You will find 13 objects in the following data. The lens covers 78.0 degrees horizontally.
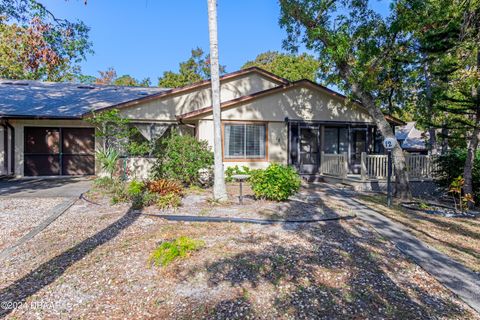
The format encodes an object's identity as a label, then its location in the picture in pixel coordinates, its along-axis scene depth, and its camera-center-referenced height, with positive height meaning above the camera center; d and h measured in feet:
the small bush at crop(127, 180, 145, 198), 25.16 -2.71
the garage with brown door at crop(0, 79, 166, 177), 42.37 +3.18
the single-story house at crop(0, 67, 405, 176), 40.86 +4.82
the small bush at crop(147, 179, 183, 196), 25.64 -2.54
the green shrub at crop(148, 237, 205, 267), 13.64 -4.42
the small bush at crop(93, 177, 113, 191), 29.63 -2.44
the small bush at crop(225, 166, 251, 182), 38.32 -1.64
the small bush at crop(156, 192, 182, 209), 23.08 -3.39
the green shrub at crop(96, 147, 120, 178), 29.60 -0.01
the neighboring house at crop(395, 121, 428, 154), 78.32 +5.43
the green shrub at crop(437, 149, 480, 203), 32.27 -1.16
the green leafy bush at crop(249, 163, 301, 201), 24.54 -2.03
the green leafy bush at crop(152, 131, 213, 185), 32.14 -0.15
